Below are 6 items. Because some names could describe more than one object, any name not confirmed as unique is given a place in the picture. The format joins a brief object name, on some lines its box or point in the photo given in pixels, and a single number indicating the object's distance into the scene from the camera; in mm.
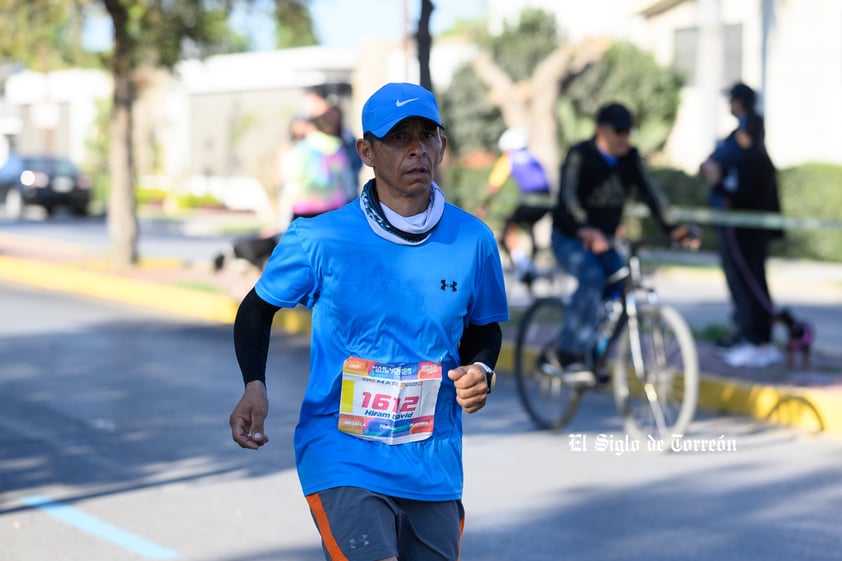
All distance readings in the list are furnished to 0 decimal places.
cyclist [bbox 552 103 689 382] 8141
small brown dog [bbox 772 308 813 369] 10055
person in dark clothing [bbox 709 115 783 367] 10391
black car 34844
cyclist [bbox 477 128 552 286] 15336
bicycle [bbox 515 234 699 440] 7754
